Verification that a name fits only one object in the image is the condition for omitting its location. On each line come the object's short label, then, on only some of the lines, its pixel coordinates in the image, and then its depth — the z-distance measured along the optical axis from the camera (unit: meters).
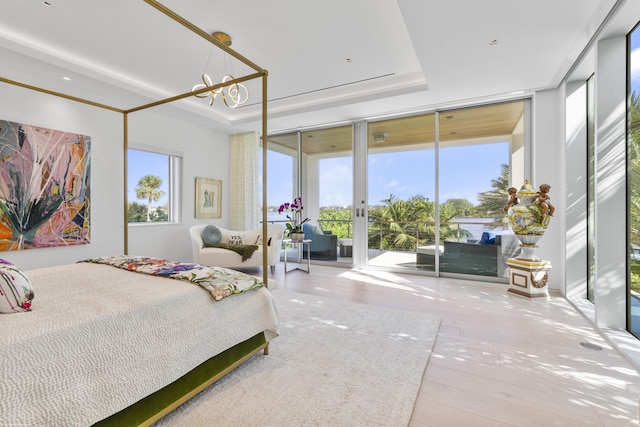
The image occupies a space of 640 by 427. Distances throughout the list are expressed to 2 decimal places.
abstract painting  3.25
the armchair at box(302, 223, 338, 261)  5.57
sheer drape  5.95
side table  5.19
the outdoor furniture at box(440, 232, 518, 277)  4.29
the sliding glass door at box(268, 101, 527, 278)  4.32
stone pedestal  3.52
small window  4.68
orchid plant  4.93
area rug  1.52
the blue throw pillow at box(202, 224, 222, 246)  4.95
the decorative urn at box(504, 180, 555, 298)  3.52
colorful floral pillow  1.34
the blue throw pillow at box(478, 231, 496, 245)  4.34
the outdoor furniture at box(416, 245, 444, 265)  4.73
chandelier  2.95
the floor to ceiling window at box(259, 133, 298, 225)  5.97
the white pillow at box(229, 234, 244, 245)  5.17
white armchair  4.64
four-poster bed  1.20
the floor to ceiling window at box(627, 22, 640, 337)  2.39
